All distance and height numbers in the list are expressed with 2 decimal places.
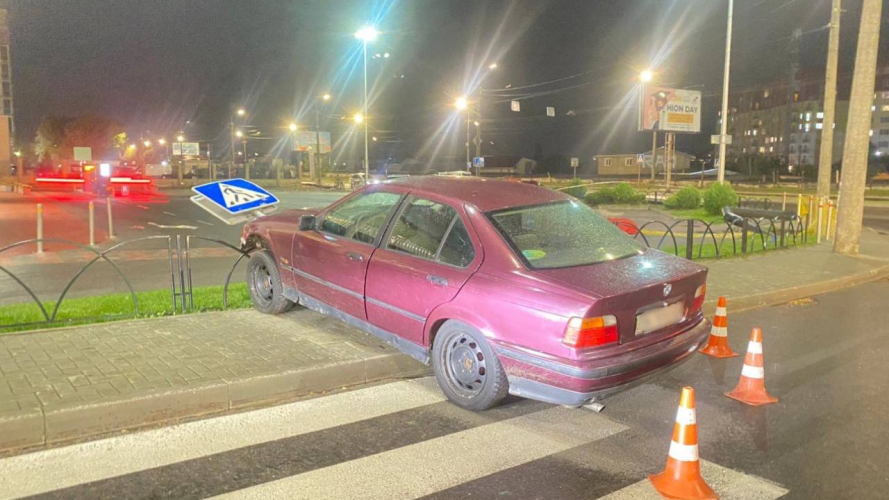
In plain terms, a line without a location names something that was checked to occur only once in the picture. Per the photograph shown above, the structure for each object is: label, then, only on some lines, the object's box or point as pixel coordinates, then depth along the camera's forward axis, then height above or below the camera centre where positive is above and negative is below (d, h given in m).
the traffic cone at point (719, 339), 6.71 -1.76
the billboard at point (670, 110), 39.97 +3.21
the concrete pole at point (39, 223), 13.28 -1.36
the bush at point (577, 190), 30.60 -1.34
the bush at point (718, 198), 23.97 -1.23
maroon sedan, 4.41 -0.92
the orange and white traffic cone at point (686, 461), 3.69 -1.64
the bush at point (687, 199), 27.98 -1.50
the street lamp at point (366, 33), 23.65 +4.42
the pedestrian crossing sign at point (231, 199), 7.99 -0.50
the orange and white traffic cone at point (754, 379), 5.27 -1.70
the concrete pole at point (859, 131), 12.77 +0.66
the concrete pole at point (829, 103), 17.94 +1.63
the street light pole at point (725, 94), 22.34 +2.41
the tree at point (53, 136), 76.50 +2.20
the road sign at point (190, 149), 98.95 +1.24
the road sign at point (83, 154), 40.39 +0.11
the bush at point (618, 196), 30.56 -1.53
